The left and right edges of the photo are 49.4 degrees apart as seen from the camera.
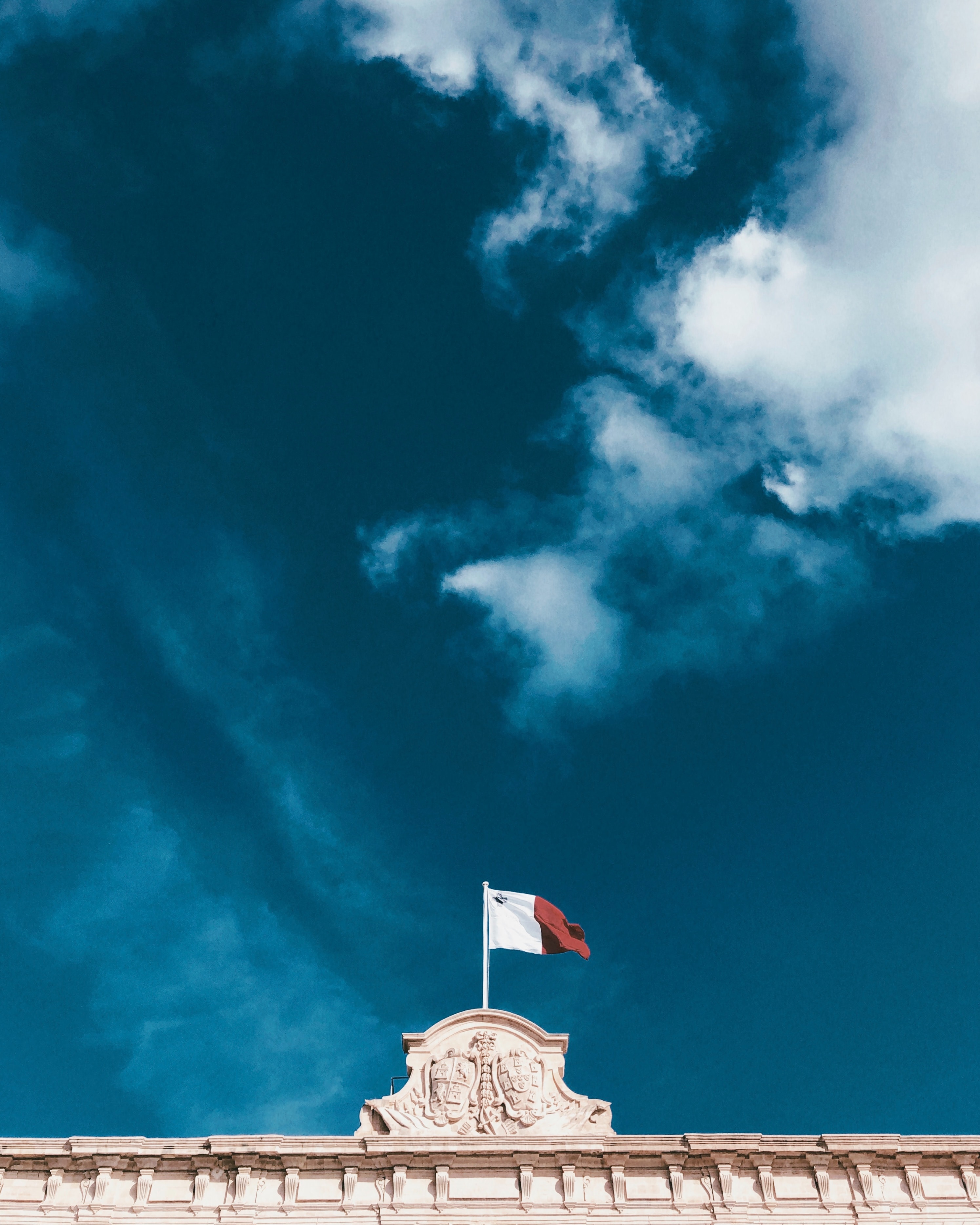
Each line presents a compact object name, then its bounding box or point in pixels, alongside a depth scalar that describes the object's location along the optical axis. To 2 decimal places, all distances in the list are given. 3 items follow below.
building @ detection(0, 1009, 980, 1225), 24.69
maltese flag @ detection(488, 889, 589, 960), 30.31
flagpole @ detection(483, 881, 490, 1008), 28.58
